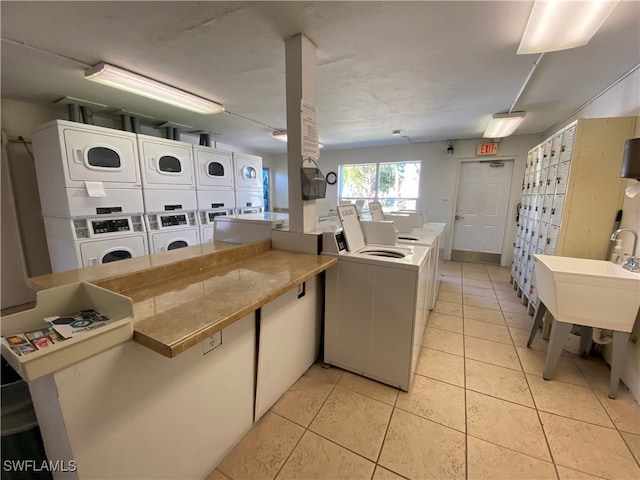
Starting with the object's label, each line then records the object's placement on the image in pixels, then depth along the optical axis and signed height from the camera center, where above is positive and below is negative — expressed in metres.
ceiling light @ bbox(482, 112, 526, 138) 3.28 +0.98
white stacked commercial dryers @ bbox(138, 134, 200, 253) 3.17 +0.04
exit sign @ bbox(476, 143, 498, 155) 4.88 +0.89
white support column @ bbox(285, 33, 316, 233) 1.84 +0.66
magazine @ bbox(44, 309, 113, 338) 0.90 -0.46
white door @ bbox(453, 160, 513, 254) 5.05 -0.15
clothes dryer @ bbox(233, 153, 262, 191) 4.39 +0.42
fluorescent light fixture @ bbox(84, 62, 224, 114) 2.18 +1.00
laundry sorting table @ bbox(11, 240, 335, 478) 0.88 -0.72
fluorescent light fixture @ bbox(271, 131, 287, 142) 4.22 +1.00
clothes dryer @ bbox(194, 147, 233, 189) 3.79 +0.42
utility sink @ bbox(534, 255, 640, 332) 1.72 -0.67
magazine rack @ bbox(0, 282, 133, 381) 0.71 -0.43
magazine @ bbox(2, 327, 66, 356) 0.79 -0.46
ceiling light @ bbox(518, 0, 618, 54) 1.38 +0.99
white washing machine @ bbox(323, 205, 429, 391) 1.78 -0.79
